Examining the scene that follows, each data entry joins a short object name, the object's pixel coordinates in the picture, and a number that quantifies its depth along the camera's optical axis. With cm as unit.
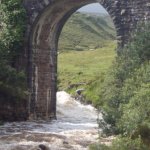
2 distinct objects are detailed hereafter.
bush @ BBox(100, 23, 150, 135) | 1869
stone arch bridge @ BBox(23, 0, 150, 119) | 3031
